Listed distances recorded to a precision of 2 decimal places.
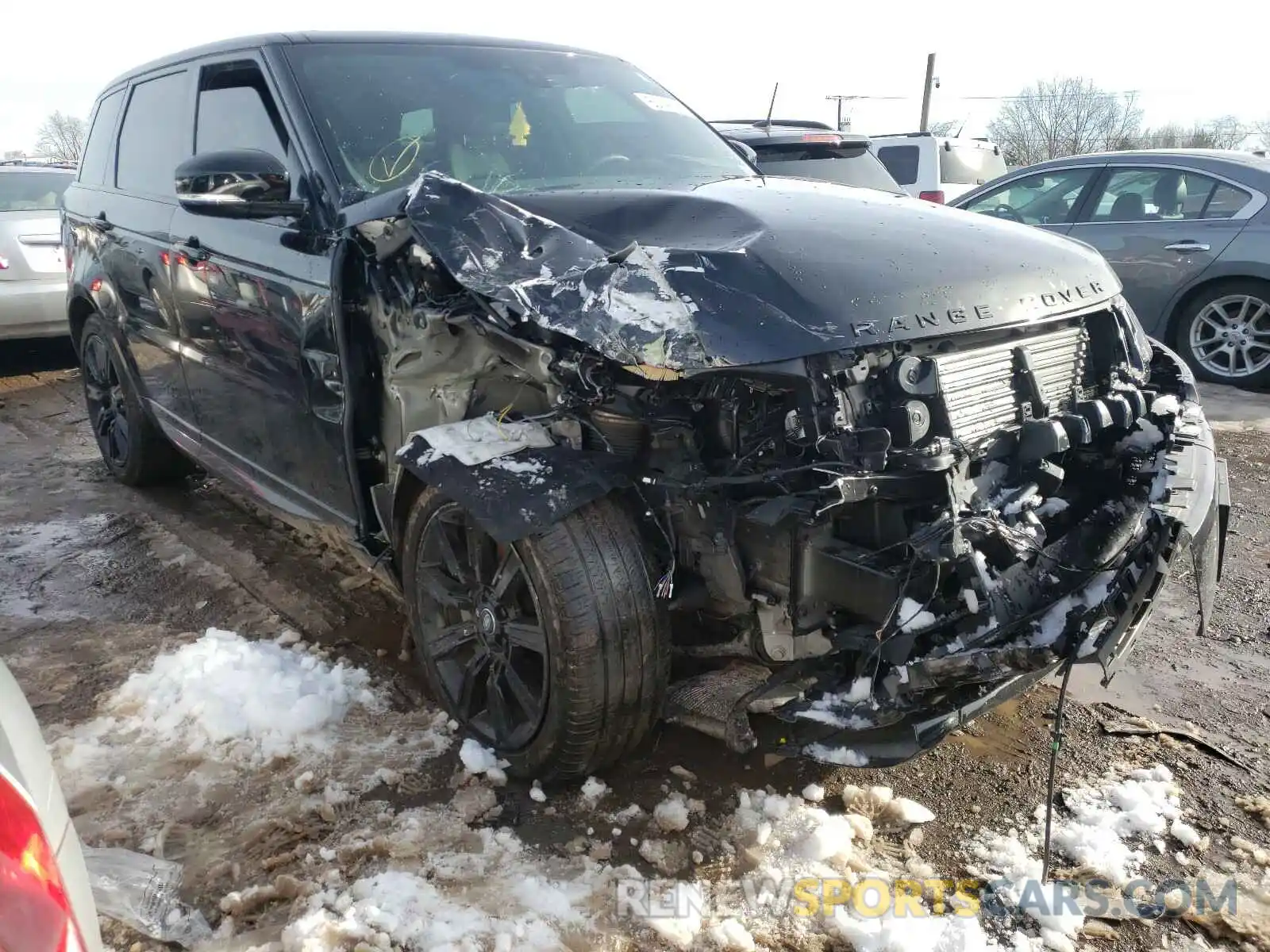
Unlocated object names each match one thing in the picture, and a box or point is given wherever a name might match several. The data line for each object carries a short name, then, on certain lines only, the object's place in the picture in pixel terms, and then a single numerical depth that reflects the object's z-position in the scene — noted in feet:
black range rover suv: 7.07
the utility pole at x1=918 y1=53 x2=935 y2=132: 110.73
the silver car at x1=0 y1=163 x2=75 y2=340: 24.94
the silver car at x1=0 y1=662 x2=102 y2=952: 3.85
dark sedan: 21.06
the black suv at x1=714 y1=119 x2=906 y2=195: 17.74
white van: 37.47
